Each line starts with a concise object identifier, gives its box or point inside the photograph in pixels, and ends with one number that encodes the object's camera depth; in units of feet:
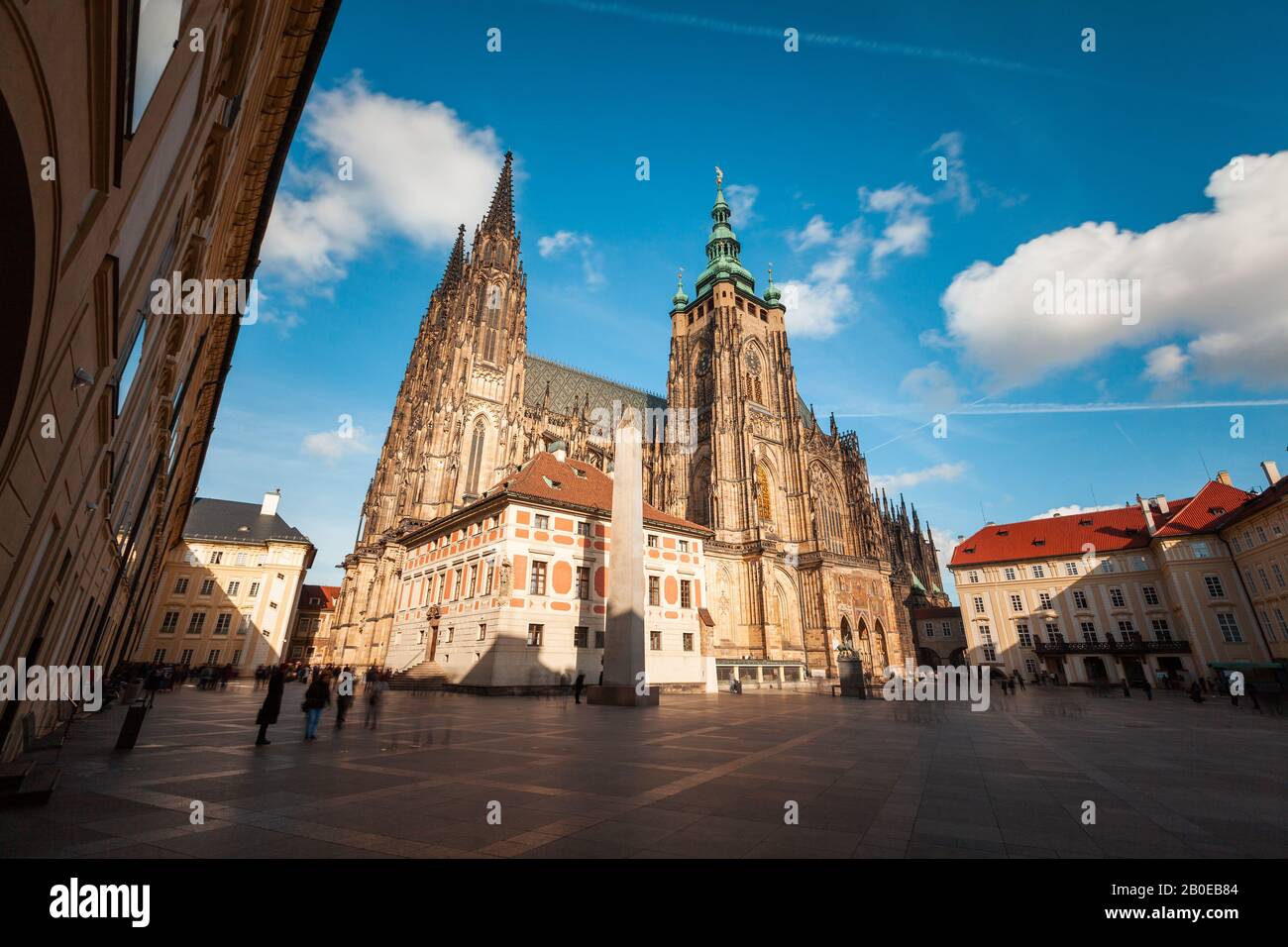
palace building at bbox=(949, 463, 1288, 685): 113.60
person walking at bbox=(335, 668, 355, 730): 43.42
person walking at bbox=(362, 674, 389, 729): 44.21
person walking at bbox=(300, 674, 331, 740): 35.19
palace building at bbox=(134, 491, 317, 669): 150.00
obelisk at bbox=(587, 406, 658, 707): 66.80
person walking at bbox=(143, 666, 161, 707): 63.66
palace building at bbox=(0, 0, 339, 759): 9.66
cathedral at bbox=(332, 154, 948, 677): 148.05
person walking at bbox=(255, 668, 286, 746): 32.32
